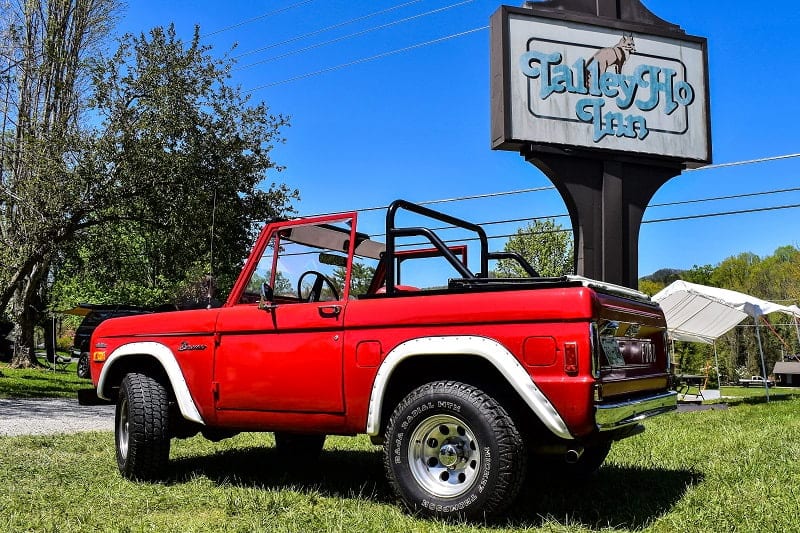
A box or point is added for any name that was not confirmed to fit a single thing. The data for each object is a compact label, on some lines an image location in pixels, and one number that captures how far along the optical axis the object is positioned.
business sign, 10.08
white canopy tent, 15.86
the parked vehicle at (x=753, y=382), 32.34
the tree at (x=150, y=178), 16.03
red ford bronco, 3.87
